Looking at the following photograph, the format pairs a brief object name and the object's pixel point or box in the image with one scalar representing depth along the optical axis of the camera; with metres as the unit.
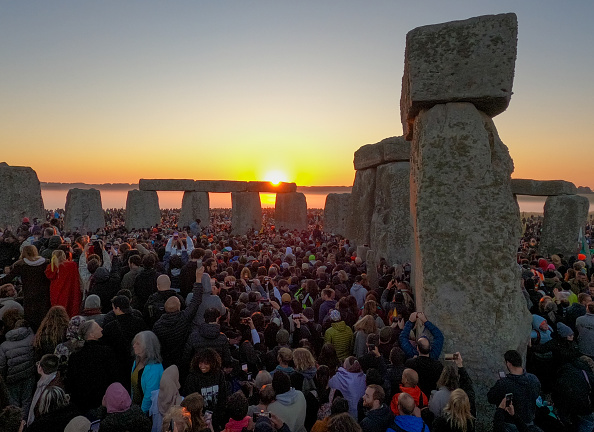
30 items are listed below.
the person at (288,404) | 3.05
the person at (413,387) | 3.18
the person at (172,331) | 3.75
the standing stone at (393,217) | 8.99
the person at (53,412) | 2.61
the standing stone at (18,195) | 11.21
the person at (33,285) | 4.86
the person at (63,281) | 4.90
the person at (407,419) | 2.74
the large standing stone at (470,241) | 4.27
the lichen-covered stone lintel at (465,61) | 4.46
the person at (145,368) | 3.38
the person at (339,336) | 4.64
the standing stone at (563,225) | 13.20
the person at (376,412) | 2.86
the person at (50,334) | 3.57
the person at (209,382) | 3.26
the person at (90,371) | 3.25
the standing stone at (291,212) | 21.67
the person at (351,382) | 3.51
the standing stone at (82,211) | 18.03
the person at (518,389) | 3.08
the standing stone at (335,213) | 19.72
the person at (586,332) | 4.72
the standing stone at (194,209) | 22.42
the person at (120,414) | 2.68
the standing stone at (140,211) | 20.81
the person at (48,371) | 3.06
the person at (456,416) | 2.76
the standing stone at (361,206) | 10.97
